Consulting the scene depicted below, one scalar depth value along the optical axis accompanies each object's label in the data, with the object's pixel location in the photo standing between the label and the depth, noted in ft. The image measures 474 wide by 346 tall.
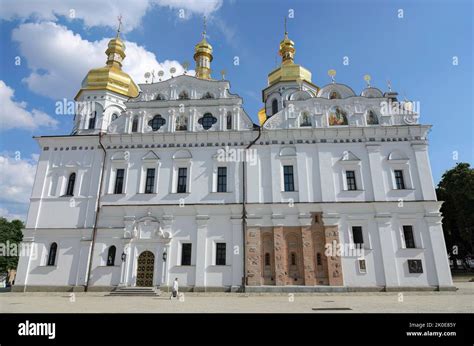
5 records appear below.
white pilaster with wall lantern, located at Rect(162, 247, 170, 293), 64.23
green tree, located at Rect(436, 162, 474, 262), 101.19
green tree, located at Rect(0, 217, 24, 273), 145.89
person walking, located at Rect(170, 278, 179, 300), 53.99
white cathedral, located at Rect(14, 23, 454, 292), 63.46
